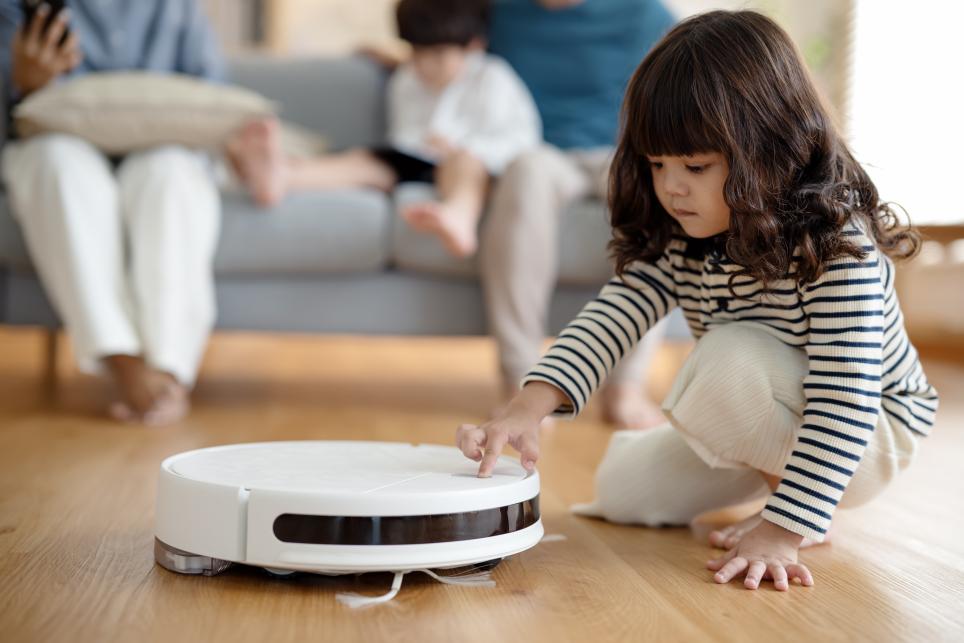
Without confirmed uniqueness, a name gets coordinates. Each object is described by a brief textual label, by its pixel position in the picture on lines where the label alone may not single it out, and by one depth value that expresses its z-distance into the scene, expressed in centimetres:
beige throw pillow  151
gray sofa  162
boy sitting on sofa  170
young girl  75
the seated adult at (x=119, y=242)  144
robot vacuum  65
